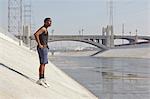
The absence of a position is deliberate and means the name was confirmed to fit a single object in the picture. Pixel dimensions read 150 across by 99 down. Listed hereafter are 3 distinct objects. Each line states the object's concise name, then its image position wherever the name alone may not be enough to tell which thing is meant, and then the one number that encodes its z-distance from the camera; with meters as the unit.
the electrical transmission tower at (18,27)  73.64
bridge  108.88
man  8.77
